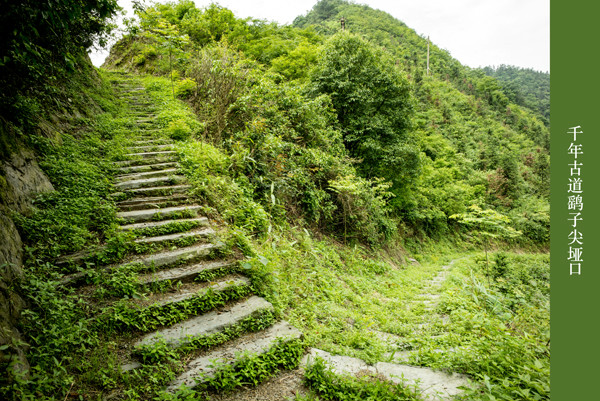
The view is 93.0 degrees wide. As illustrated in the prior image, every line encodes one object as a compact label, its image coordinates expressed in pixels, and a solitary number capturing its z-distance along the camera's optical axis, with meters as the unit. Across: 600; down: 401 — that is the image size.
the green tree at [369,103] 10.91
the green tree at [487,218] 6.45
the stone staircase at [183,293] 2.80
